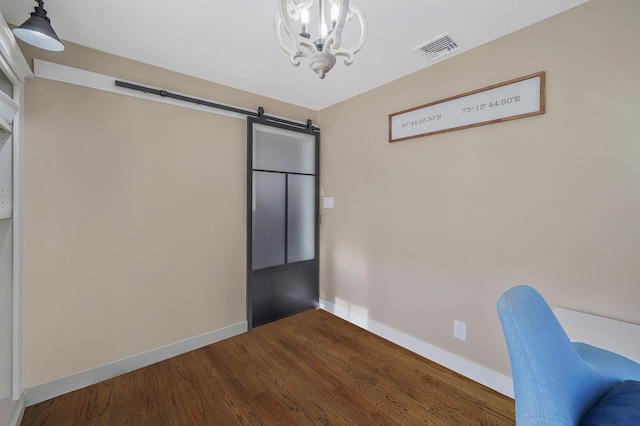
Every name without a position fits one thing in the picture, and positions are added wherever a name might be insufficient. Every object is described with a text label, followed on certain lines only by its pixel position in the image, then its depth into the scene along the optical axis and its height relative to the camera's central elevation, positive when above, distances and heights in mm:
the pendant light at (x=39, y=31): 1262 +872
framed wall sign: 1675 +768
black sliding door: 2691 -96
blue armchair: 736 -521
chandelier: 1014 +720
